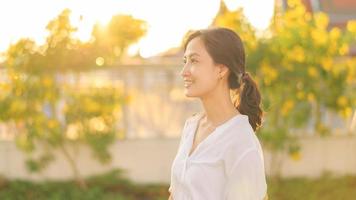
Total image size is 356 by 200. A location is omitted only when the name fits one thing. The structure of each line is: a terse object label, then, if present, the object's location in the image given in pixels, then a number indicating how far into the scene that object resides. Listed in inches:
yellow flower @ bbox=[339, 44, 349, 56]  425.7
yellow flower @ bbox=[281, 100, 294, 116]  416.8
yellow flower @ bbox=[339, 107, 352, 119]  428.5
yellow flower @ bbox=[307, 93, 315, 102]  421.7
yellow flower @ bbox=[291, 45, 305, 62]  418.0
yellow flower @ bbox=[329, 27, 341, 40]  423.5
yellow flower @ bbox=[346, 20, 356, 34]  428.5
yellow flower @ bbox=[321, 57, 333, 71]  421.7
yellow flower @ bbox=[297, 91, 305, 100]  418.6
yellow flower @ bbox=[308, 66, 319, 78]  419.5
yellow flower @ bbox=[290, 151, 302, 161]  425.0
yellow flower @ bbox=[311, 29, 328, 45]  419.5
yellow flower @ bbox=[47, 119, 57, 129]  414.6
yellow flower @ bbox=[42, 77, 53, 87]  413.1
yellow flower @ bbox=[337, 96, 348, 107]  426.6
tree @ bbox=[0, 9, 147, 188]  410.6
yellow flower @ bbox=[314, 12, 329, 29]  424.5
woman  104.1
